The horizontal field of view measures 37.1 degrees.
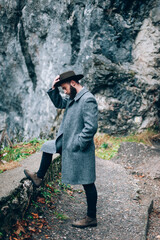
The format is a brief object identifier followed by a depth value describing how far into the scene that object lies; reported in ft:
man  9.55
